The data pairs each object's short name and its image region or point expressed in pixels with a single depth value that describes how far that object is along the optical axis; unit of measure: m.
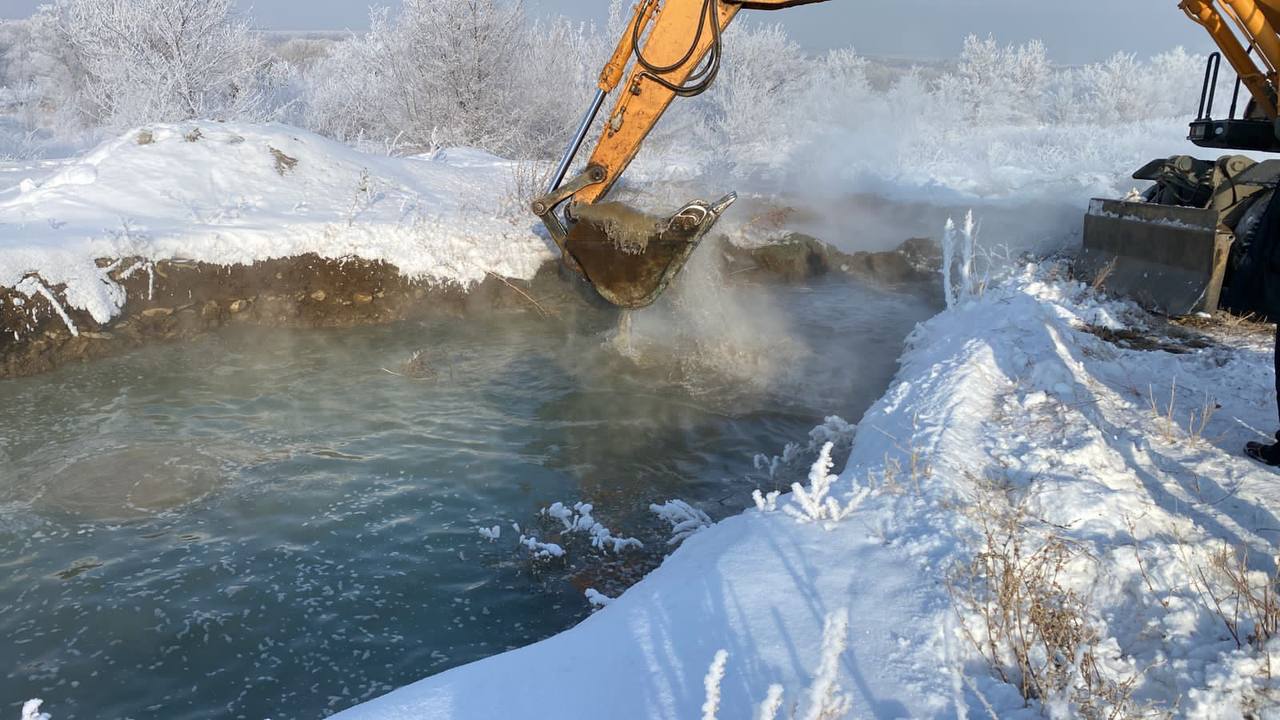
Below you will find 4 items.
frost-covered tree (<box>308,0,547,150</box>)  24.34
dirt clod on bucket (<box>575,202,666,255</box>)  7.70
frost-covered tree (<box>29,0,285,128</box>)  21.36
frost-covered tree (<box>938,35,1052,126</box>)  46.50
